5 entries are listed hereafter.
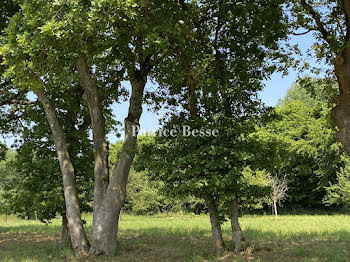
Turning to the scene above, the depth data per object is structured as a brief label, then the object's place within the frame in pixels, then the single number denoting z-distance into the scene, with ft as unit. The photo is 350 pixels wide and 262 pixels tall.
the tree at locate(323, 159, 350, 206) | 87.10
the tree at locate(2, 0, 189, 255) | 21.85
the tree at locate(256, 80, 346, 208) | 106.51
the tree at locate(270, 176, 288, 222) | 80.02
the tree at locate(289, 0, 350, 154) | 21.25
